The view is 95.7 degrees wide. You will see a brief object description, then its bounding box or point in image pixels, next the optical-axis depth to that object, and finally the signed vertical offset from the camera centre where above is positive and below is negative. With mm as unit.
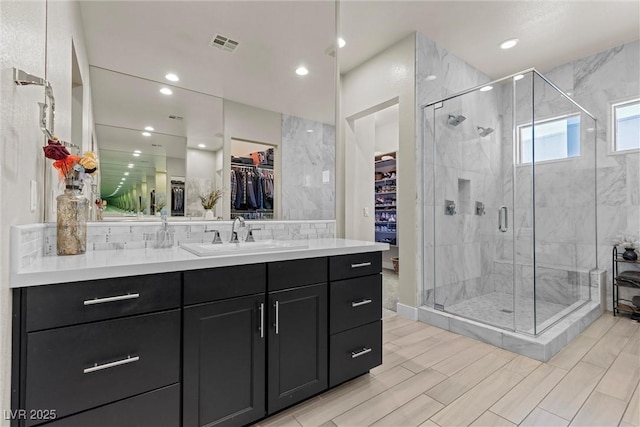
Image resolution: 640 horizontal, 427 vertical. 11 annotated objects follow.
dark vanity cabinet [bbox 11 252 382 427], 973 -554
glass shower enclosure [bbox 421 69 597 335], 2711 +154
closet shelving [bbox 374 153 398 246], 5617 +315
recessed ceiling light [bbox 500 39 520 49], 3225 +1947
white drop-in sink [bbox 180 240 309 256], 1428 -187
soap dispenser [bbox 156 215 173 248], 1660 -131
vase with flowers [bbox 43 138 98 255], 1321 +39
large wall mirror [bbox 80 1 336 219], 1700 +803
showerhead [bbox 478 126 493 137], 3270 +960
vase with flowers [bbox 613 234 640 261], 3032 -314
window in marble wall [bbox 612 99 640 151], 3186 +1024
